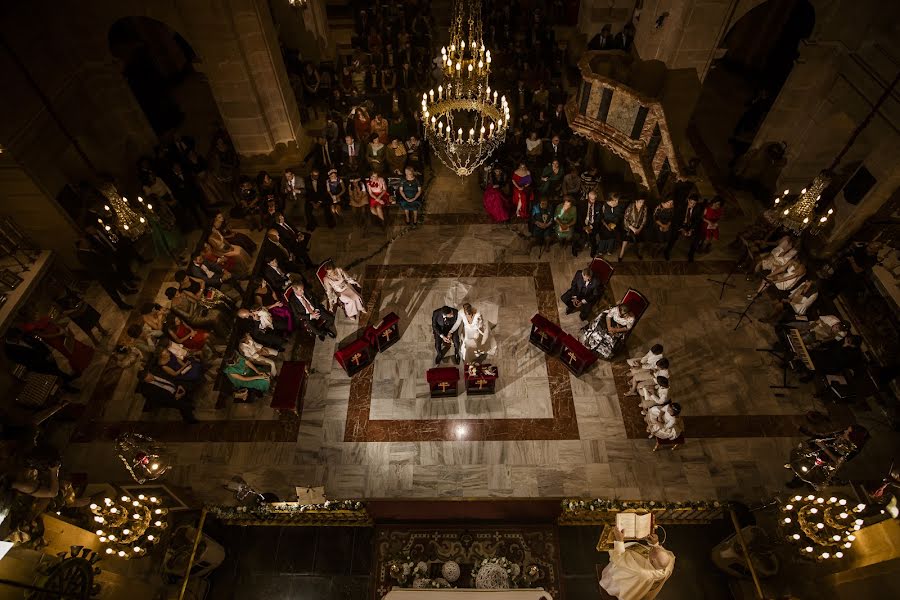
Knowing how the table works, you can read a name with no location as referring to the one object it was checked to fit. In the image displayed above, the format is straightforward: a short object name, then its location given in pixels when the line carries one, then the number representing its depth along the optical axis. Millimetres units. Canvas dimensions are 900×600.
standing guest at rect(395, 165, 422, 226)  10506
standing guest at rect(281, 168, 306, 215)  10695
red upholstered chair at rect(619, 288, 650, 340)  8469
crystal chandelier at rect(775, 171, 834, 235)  7316
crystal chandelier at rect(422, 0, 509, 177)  7055
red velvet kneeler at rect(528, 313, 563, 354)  8719
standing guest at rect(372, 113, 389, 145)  11969
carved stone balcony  9562
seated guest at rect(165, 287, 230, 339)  8812
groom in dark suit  8469
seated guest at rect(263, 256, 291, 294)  9024
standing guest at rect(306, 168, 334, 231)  10641
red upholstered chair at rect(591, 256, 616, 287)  9117
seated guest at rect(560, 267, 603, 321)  8969
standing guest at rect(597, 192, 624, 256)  9727
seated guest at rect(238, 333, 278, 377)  8312
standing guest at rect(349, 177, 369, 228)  10617
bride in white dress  8180
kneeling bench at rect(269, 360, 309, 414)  8188
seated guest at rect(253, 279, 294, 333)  8930
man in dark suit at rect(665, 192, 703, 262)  9750
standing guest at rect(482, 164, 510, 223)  11031
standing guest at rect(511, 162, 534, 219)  10516
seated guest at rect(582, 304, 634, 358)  8336
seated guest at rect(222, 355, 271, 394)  8180
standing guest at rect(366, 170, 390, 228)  10586
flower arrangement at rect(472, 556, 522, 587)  6820
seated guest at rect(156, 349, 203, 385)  8047
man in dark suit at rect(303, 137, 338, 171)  11717
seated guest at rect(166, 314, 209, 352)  8469
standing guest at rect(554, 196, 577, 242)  9891
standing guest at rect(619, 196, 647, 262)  9695
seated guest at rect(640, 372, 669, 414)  7562
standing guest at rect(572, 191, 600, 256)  9812
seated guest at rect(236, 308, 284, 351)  8641
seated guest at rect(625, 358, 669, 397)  7648
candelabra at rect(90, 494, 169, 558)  6090
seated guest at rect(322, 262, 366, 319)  9023
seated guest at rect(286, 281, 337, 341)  8711
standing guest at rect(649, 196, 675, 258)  9617
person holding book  5906
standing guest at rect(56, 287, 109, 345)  8727
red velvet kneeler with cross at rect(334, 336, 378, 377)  8531
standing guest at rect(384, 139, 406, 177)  11442
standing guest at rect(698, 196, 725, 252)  9617
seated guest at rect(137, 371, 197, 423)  7886
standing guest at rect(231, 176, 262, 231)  10758
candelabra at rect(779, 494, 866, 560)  5859
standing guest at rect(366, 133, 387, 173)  11484
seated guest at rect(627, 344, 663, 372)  7707
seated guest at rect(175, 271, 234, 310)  8797
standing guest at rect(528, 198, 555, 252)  10000
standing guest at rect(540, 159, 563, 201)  10672
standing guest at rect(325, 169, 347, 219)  10562
